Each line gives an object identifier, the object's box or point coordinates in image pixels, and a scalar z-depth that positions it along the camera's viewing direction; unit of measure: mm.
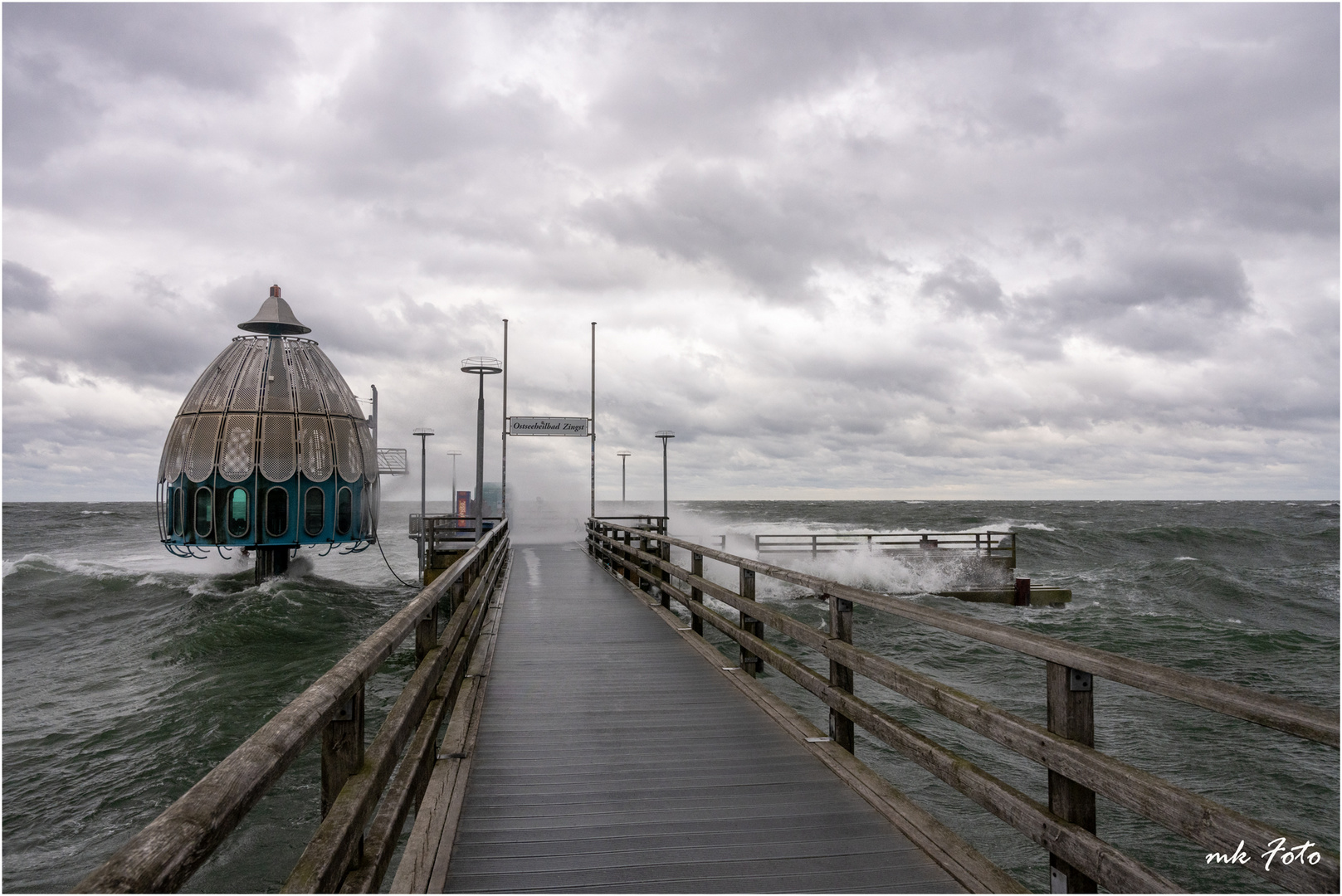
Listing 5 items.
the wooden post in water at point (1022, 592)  24719
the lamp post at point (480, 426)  19247
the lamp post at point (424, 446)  34312
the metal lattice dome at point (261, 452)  23422
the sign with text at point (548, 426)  26516
